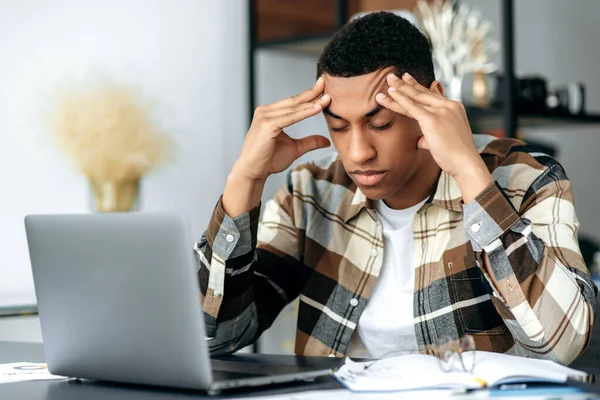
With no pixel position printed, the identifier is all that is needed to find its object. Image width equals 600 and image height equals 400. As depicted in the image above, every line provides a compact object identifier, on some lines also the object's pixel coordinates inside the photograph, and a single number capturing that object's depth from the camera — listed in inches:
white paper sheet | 64.0
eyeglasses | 58.2
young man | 67.7
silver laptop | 56.9
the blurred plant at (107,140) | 105.2
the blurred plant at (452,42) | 132.9
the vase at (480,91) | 121.6
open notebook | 56.6
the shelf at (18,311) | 94.1
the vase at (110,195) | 105.1
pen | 56.4
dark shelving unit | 118.8
